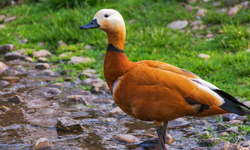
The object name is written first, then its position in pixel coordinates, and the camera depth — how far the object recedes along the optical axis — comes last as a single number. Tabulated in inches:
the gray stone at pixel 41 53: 439.8
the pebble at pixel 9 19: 598.4
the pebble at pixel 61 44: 466.3
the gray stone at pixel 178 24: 484.4
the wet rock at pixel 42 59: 421.4
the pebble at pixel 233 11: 479.5
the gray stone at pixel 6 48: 457.4
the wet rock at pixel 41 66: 398.9
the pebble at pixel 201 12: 502.9
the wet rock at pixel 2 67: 388.5
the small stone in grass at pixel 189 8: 521.3
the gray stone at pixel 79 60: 410.6
